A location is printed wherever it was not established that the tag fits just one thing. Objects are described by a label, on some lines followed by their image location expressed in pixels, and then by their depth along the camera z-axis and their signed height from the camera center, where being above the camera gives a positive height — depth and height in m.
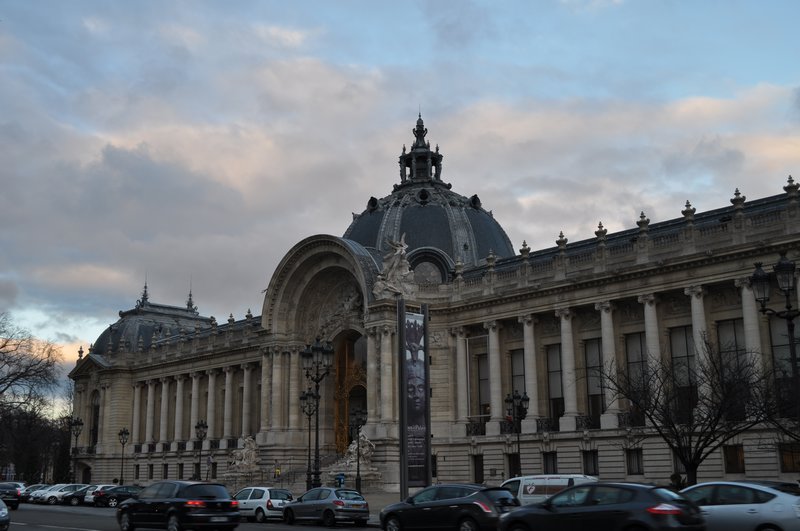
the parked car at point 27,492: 57.25 -2.53
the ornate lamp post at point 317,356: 40.50 +4.13
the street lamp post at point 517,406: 40.91 +1.80
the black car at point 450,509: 22.50 -1.60
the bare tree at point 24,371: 62.78 +5.57
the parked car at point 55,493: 53.78 -2.49
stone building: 42.97 +6.52
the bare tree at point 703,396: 31.83 +1.82
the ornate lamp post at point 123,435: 69.35 +1.17
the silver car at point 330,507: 31.62 -2.08
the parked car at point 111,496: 49.88 -2.47
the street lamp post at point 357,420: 59.40 +1.78
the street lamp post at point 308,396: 43.53 +2.49
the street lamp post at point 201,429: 59.15 +1.31
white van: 29.42 -1.33
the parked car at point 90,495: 51.25 -2.47
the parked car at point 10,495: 42.97 -2.08
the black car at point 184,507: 23.00 -1.47
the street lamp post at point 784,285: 22.31 +3.92
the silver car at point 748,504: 18.77 -1.33
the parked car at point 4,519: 23.60 -1.74
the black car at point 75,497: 52.72 -2.64
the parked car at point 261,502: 36.25 -2.13
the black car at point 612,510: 16.58 -1.26
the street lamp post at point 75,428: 73.25 +1.96
